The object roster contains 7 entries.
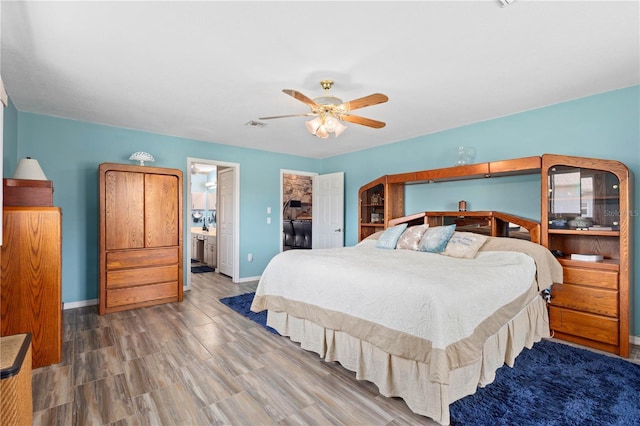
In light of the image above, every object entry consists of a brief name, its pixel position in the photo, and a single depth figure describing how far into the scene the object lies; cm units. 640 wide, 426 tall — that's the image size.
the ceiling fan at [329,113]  266
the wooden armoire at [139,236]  378
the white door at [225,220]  563
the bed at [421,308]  183
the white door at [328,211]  579
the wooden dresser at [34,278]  240
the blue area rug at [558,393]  188
